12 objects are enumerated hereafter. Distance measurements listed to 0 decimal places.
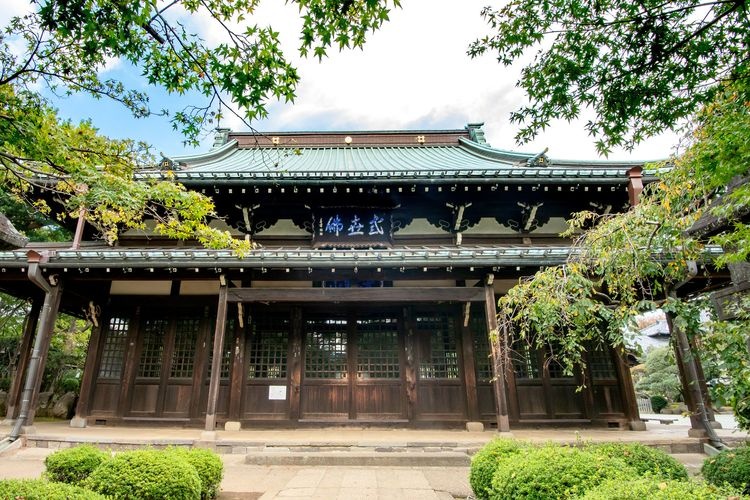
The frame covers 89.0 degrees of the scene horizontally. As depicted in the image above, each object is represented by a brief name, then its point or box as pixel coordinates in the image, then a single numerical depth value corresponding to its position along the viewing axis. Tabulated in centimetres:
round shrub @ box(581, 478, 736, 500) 226
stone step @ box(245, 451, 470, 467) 655
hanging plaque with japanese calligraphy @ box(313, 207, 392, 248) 926
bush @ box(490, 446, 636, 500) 307
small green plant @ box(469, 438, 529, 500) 417
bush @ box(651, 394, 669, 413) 2136
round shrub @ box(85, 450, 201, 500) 370
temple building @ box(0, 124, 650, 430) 824
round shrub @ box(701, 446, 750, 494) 417
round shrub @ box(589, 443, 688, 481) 371
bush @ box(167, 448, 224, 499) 437
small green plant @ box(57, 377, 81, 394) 1379
